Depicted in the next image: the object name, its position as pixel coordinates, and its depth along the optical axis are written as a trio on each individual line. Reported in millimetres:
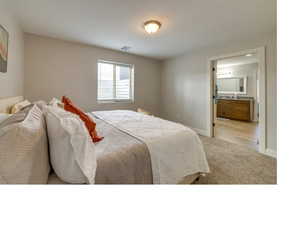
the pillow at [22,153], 589
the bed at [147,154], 941
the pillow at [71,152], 735
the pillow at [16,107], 1653
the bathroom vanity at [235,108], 5424
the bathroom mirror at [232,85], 6113
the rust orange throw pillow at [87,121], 1263
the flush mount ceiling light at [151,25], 2186
